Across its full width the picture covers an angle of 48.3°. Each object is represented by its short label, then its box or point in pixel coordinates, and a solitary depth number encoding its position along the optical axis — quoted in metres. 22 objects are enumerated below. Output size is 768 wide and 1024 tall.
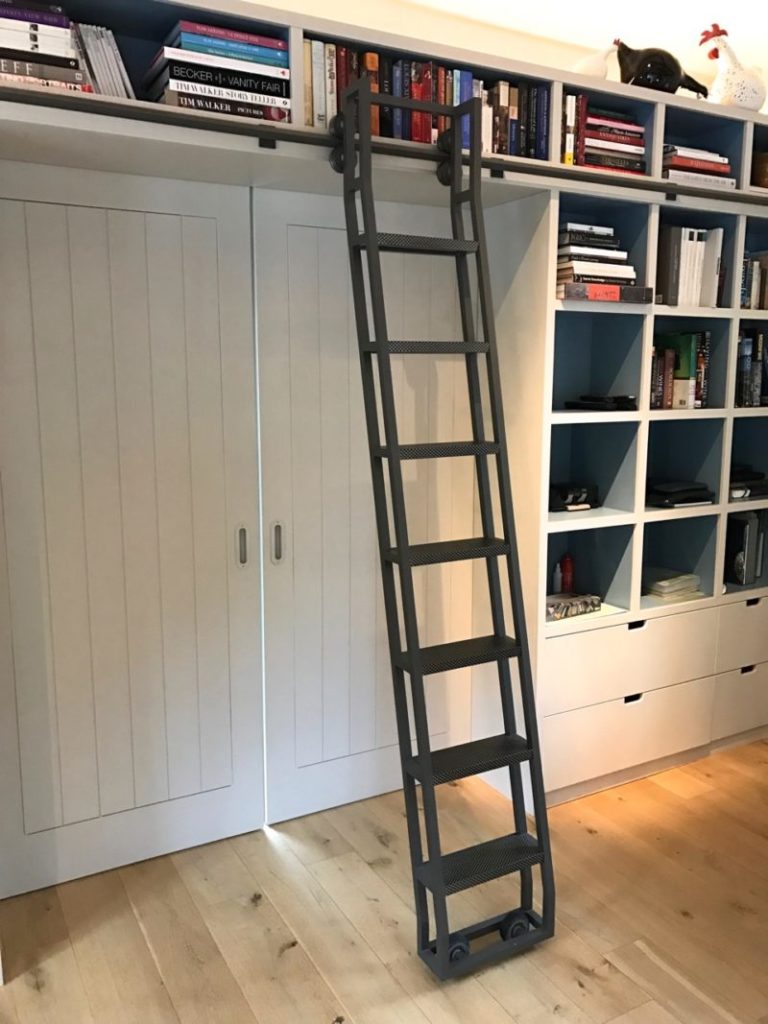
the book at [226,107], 2.01
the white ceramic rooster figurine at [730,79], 2.86
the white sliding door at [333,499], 2.62
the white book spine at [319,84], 2.15
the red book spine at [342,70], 2.18
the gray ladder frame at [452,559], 2.01
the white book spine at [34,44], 1.84
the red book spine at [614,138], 2.62
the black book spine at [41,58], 1.85
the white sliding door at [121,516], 2.29
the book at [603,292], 2.65
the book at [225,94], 2.01
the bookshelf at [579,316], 2.07
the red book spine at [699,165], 2.79
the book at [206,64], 2.00
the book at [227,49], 2.00
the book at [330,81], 2.17
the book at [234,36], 1.99
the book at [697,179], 2.78
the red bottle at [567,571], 3.17
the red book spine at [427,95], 2.30
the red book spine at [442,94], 2.34
